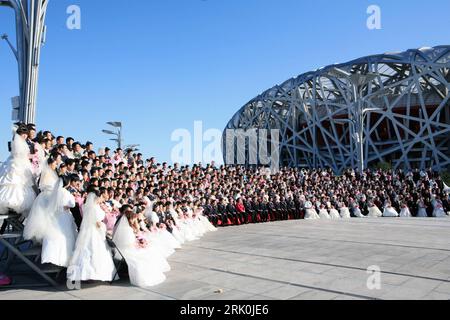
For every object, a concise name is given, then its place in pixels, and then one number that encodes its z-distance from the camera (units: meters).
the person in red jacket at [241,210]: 18.56
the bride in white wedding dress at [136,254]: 6.68
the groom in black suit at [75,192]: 6.83
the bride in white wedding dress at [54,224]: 6.41
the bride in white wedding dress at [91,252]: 6.34
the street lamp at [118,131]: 21.67
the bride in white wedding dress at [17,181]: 6.88
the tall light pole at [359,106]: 25.78
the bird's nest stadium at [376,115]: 40.84
